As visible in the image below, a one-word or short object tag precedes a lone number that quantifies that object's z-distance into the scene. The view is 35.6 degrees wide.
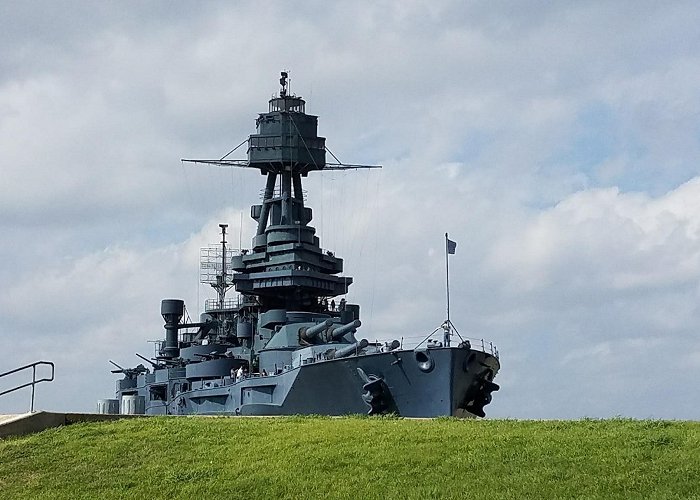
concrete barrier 21.89
